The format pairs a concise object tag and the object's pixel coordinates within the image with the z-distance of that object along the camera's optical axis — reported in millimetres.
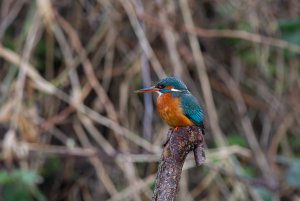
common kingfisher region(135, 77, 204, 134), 6103
